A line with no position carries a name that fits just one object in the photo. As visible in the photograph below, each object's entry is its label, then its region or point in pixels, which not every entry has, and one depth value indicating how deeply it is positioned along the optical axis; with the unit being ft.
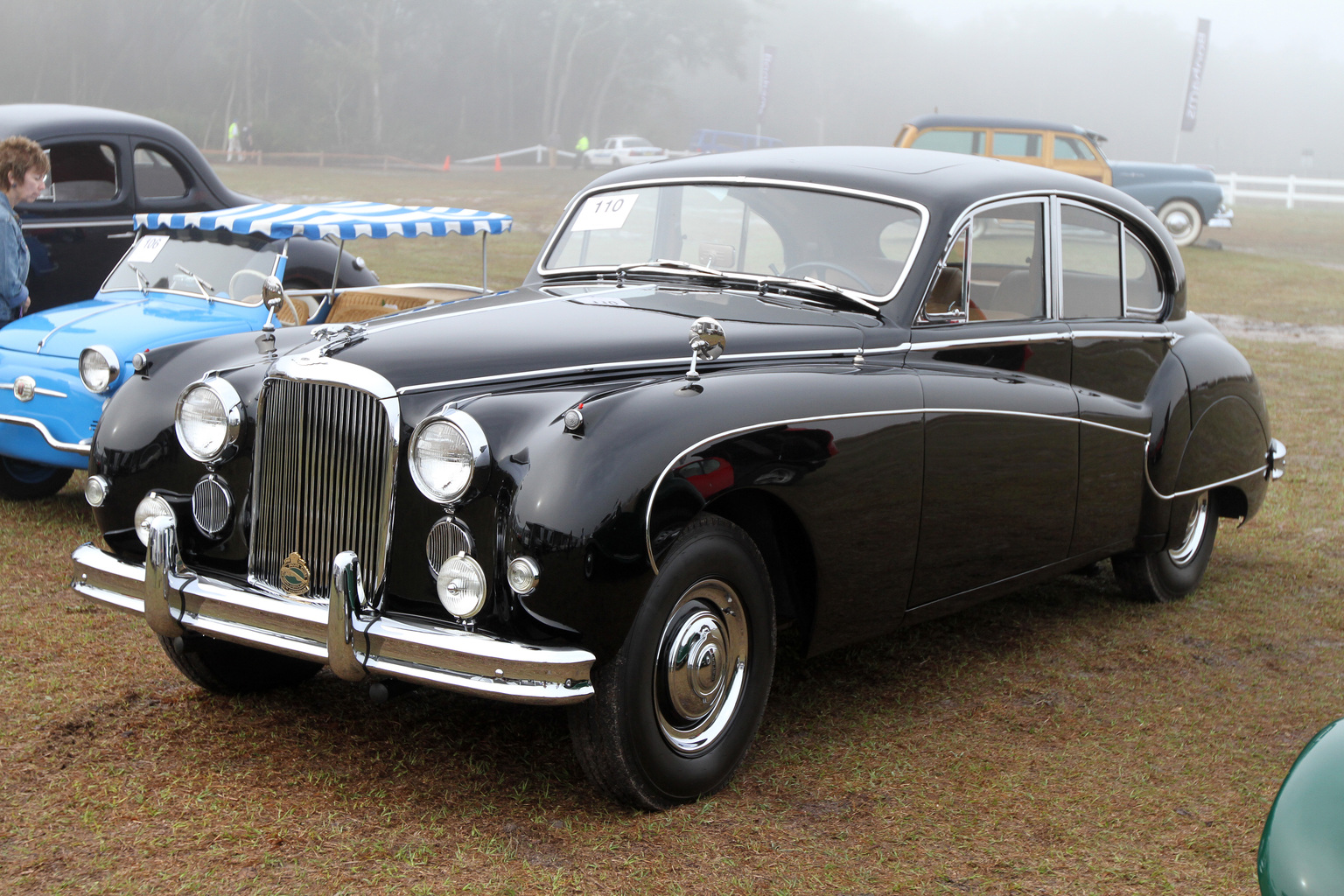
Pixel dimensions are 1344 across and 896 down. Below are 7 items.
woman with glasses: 21.31
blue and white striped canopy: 21.35
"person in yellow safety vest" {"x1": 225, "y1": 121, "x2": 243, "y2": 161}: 137.69
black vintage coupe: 25.66
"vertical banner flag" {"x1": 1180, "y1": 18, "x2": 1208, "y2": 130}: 120.98
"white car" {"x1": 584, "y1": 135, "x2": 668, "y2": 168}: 153.07
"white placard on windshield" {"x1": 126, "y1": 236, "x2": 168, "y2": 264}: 22.81
